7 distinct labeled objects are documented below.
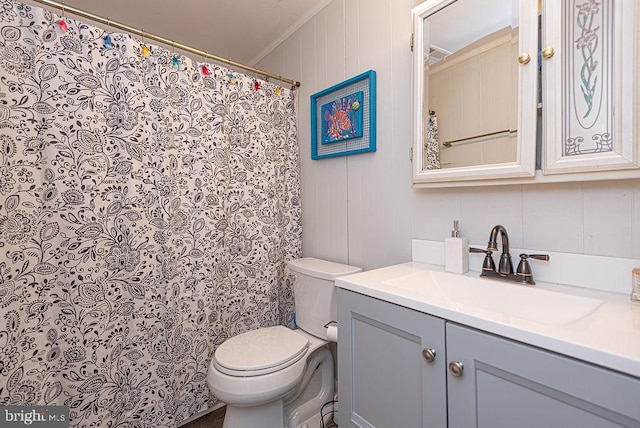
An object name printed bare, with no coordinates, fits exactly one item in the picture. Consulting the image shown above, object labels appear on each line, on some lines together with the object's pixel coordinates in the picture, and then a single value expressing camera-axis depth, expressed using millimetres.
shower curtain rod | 1193
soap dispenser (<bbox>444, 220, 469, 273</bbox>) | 1088
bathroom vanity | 522
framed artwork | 1501
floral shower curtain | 1140
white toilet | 1195
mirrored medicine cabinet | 771
